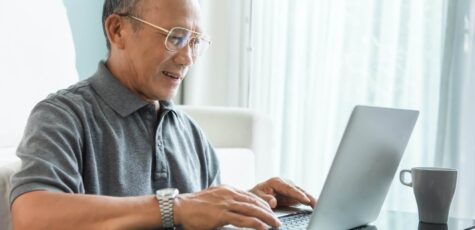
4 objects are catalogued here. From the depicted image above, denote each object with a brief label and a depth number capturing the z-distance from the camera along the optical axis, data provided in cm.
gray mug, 180
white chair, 281
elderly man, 157
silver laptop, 153
